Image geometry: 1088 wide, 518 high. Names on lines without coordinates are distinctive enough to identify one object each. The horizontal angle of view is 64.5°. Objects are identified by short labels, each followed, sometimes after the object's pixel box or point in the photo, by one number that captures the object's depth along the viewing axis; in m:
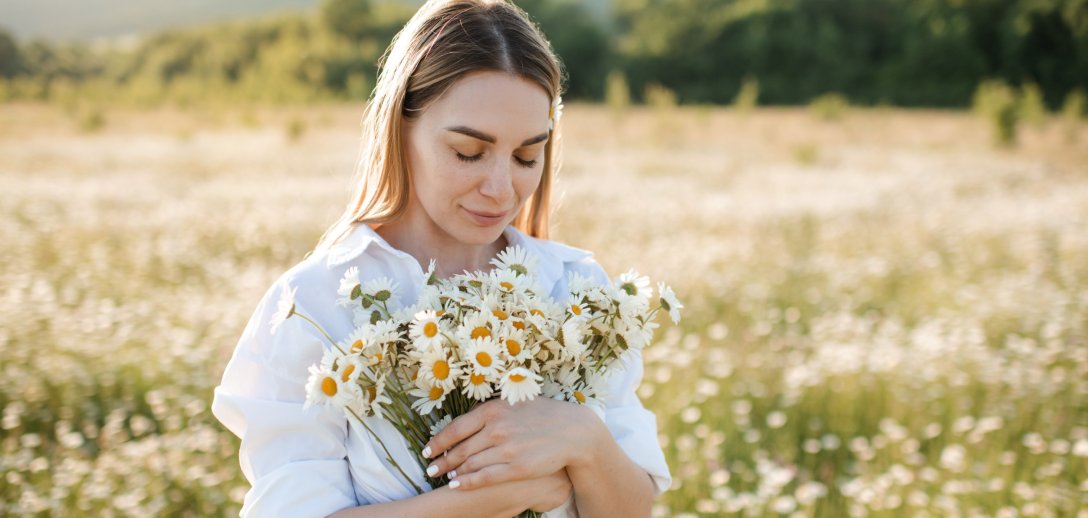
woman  1.54
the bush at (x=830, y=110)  25.83
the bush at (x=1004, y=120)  18.77
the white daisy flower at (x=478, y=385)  1.42
